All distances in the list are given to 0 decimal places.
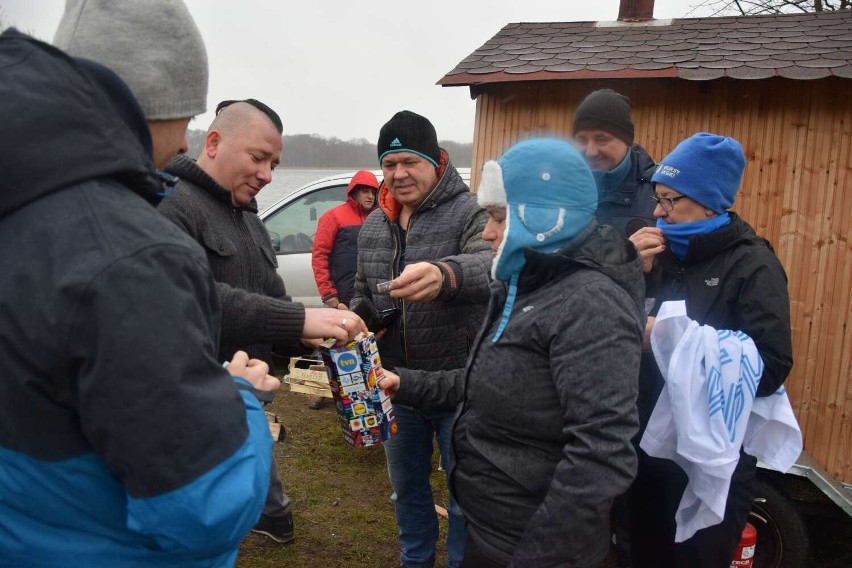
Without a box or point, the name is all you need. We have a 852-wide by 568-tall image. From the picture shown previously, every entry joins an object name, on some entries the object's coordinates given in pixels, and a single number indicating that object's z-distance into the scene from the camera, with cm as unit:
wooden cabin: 468
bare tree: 1288
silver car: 719
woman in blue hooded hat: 177
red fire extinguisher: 308
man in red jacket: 588
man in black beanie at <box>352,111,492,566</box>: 309
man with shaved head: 231
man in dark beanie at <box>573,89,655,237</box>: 332
